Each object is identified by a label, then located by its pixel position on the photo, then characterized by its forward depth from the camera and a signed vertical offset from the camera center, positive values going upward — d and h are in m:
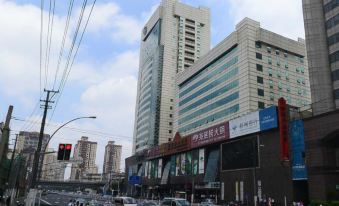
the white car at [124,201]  41.12 -1.06
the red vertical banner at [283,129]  54.31 +10.48
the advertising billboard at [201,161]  81.94 +7.83
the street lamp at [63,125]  31.77 +5.63
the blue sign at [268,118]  59.06 +13.26
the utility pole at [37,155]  29.48 +2.76
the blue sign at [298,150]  53.09 +7.39
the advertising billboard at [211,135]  73.53 +13.14
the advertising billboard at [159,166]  107.50 +8.09
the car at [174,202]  36.66 -0.76
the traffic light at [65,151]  27.12 +2.93
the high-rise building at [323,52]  63.32 +26.62
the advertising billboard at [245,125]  63.88 +13.25
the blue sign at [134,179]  107.75 +4.09
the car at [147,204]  40.28 -1.17
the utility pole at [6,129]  22.08 +3.83
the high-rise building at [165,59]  146.12 +57.65
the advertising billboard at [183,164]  92.00 +7.81
